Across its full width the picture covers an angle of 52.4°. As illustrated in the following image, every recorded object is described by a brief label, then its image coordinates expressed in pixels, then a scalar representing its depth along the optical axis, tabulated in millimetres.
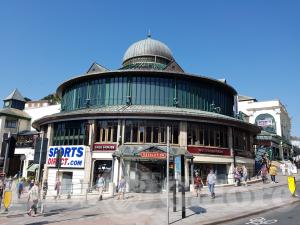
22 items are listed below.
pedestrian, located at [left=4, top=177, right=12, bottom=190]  30031
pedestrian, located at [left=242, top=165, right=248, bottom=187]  27281
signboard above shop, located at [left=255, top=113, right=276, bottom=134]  65125
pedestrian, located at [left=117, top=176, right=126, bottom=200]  22906
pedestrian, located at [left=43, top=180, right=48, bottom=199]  26006
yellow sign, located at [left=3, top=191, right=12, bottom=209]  16609
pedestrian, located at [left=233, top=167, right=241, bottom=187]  28580
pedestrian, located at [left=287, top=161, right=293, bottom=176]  34531
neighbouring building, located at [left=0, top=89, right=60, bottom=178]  52925
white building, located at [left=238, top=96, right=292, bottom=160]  61969
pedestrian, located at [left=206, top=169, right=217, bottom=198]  21266
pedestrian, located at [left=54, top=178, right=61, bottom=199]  26481
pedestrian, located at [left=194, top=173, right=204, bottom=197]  22558
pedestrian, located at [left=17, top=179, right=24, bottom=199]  27052
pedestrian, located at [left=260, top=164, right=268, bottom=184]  28956
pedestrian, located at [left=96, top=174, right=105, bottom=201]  22734
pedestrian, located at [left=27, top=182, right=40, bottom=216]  15828
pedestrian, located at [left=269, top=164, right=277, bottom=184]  27844
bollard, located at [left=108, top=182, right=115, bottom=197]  24531
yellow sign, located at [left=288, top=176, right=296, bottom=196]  18938
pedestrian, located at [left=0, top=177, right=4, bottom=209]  16281
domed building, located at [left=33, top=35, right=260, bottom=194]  28875
